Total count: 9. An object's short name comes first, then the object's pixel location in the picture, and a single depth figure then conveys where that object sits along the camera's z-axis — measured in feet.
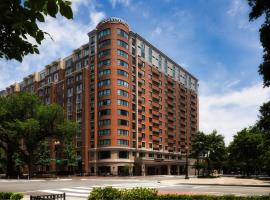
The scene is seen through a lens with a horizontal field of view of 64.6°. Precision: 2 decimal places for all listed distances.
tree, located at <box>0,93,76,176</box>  129.85
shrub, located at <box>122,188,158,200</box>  32.09
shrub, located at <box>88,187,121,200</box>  32.87
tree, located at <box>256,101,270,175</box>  89.57
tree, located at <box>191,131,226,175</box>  144.01
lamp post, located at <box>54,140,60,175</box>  195.69
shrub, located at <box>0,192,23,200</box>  36.53
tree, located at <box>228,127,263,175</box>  131.31
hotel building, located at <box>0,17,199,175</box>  169.40
